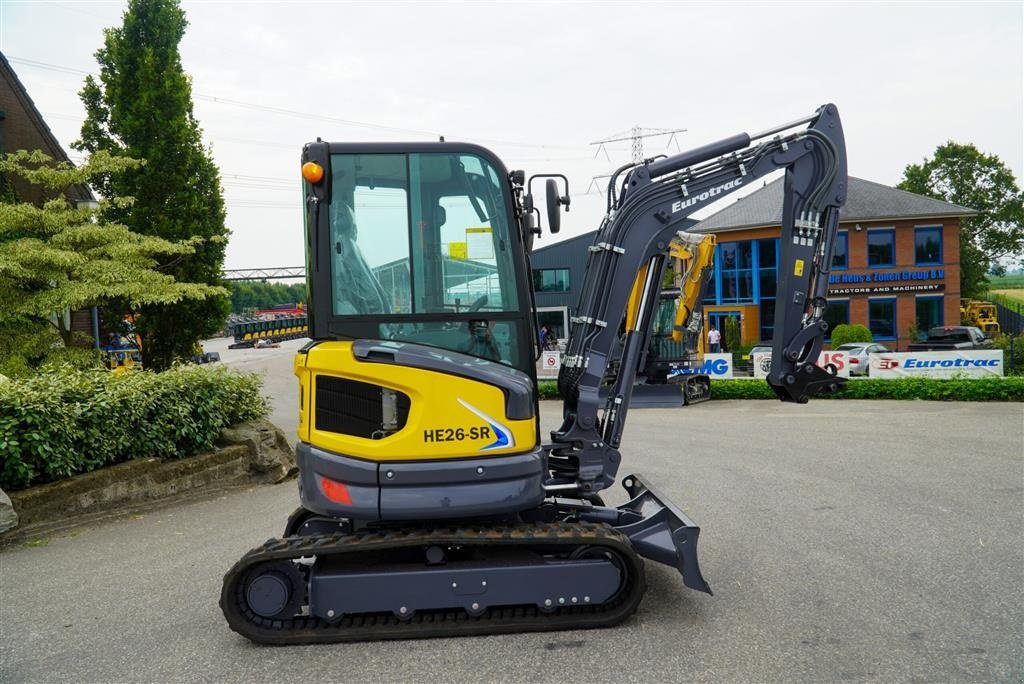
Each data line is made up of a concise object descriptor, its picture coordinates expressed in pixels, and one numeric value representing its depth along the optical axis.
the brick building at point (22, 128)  17.33
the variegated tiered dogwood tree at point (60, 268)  10.86
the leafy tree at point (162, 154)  15.11
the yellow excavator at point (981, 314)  38.28
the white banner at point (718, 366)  22.02
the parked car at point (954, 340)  26.67
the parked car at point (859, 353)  22.24
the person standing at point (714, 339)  31.20
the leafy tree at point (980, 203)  47.69
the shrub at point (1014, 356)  20.22
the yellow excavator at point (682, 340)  17.33
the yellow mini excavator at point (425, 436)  4.91
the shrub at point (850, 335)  31.09
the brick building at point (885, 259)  35.03
